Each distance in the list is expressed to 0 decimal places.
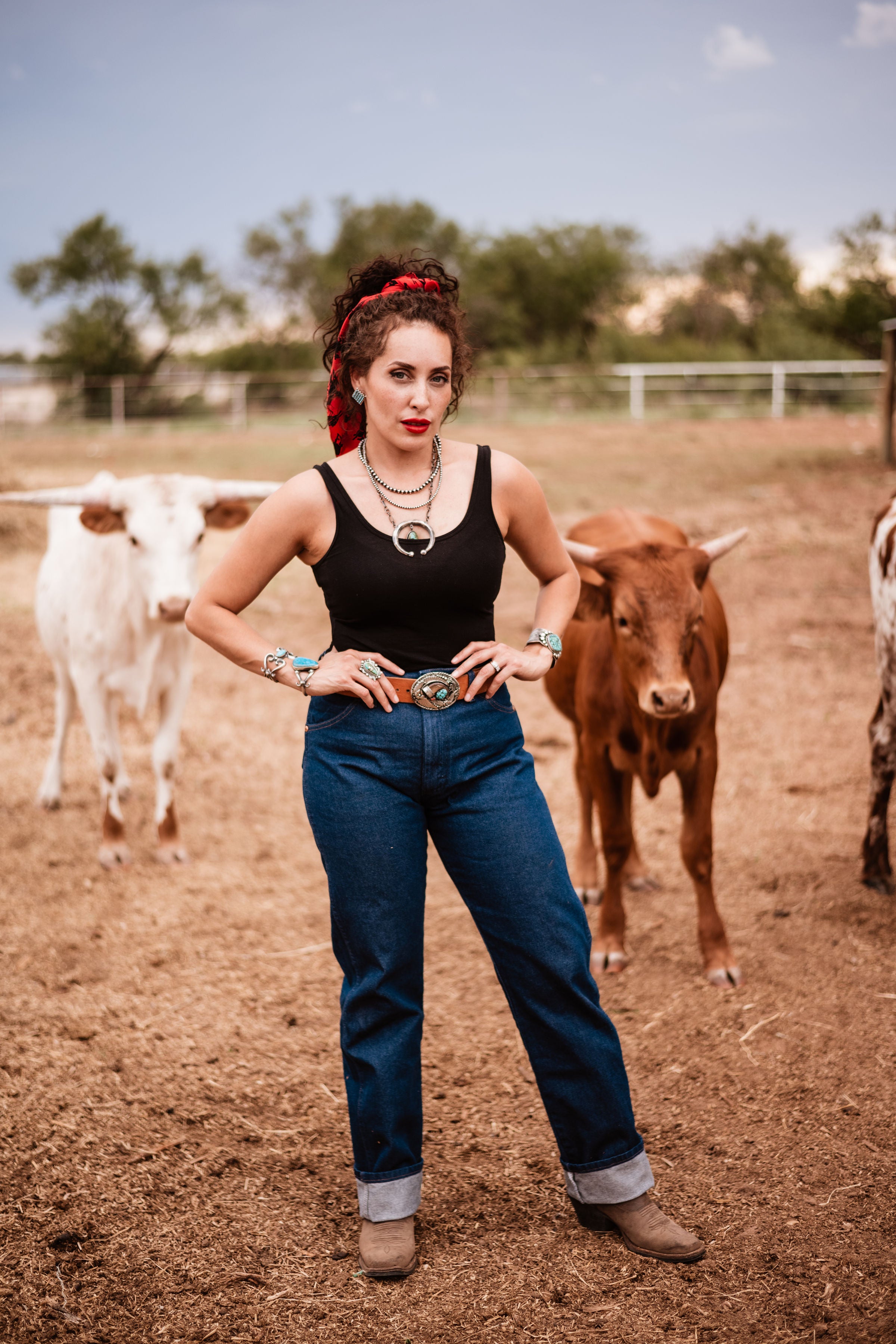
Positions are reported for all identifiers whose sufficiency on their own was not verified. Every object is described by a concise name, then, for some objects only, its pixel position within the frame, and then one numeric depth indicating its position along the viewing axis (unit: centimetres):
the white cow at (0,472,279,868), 502
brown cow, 372
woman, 238
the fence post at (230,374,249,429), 2252
